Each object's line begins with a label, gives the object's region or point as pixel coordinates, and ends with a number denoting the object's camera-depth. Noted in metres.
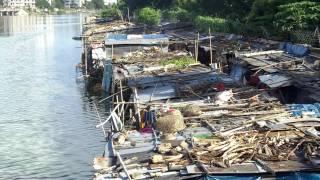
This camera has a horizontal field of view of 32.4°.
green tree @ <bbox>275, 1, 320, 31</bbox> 27.94
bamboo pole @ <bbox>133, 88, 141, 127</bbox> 16.09
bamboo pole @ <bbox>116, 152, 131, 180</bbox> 10.85
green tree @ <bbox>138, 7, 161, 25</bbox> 62.81
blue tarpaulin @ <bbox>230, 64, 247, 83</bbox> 23.11
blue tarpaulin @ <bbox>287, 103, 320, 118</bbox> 14.92
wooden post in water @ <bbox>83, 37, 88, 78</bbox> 35.27
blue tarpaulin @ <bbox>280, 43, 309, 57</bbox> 23.28
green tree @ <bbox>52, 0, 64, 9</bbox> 197.40
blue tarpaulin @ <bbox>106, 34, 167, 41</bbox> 37.67
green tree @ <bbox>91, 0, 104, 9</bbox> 191.38
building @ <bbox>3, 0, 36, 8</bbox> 184.43
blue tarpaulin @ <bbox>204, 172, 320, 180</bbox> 10.91
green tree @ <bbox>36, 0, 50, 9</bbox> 191.93
